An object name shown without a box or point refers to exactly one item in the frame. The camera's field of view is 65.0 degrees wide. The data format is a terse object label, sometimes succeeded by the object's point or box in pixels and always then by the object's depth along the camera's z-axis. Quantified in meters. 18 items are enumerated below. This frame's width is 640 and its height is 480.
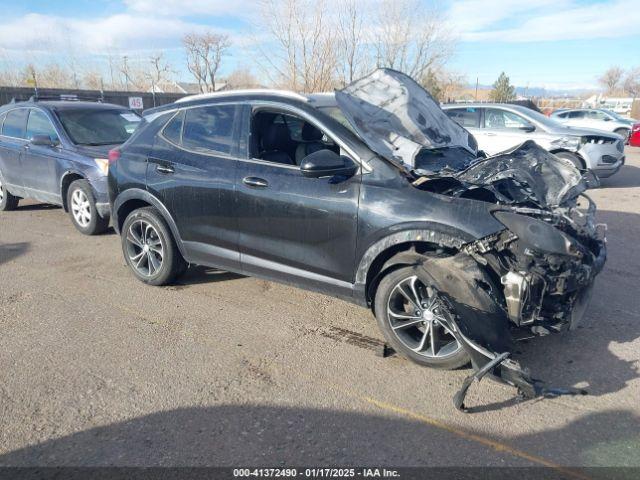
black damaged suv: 3.17
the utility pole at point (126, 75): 40.78
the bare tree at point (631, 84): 82.50
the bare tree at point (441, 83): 28.33
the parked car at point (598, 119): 20.06
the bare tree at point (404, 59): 24.88
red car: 17.20
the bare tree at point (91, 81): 37.06
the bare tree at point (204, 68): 46.31
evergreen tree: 38.88
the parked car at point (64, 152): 6.79
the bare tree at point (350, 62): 22.36
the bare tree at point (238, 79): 41.12
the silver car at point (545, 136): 10.27
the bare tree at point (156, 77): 45.17
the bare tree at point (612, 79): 87.19
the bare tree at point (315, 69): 22.08
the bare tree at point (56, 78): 35.56
